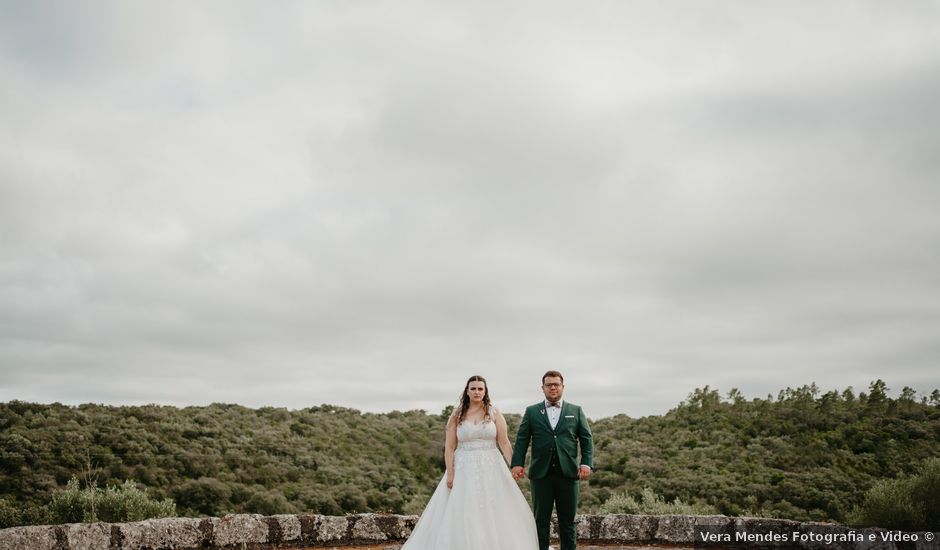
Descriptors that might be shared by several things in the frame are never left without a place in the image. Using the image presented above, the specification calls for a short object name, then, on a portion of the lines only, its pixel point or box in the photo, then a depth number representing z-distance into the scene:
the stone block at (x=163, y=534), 8.22
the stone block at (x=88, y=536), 7.88
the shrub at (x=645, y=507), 13.58
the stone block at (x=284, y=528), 9.25
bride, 7.41
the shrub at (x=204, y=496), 18.30
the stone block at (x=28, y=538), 7.45
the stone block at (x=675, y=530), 10.25
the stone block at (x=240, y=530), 8.81
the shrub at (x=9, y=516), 12.94
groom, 7.64
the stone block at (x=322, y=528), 9.52
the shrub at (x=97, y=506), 11.14
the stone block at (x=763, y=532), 9.57
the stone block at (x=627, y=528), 10.47
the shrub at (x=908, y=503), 11.74
